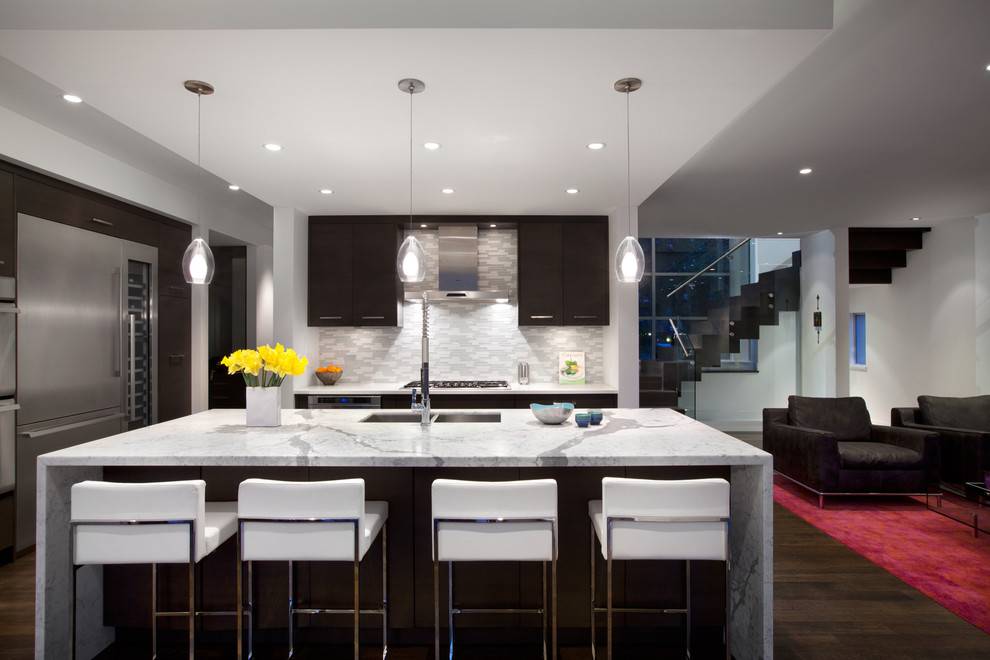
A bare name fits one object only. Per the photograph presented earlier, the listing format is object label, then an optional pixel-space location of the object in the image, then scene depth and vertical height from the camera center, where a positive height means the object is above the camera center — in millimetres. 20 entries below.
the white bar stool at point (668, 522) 2080 -727
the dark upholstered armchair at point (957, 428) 4703 -885
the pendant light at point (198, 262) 2854 +383
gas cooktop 5027 -483
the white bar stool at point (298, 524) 2068 -726
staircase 7605 +81
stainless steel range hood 5309 +734
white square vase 2840 -378
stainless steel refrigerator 3580 -39
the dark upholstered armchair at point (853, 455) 4473 -1034
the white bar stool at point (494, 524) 2086 -735
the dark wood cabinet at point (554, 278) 5293 +541
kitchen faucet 2914 -286
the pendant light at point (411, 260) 3006 +411
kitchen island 2209 -652
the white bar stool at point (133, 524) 2033 -710
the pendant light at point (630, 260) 2939 +396
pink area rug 3016 -1453
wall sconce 7743 +191
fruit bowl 5129 -406
